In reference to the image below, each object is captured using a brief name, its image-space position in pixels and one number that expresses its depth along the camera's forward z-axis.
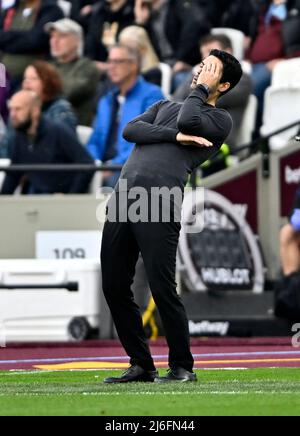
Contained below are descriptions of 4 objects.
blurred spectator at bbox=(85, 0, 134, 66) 18.08
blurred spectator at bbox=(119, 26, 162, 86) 16.58
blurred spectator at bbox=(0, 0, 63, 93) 17.62
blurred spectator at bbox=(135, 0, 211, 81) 16.84
